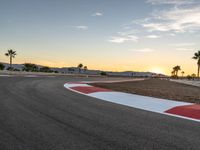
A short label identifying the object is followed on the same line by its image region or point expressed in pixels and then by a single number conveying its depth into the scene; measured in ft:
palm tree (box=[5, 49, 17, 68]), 265.46
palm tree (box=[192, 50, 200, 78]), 257.69
